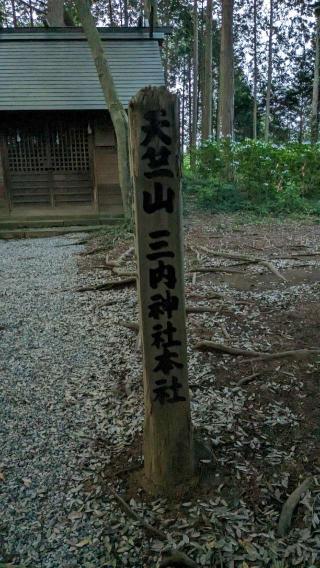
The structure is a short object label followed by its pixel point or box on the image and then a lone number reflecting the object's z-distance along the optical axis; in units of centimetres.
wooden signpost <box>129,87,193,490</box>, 185
